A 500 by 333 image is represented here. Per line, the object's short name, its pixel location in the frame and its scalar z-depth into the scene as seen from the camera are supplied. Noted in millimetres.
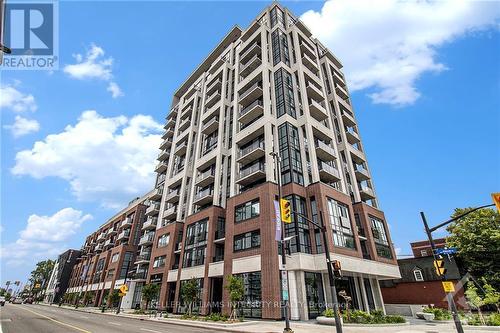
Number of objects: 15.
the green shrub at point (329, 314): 21156
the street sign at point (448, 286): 12702
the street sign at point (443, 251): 14355
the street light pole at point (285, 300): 14812
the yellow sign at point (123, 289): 35631
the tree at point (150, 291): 36750
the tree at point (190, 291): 28781
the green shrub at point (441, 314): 24375
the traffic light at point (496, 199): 11375
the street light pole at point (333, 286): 12870
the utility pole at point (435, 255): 11812
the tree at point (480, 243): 32125
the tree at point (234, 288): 23516
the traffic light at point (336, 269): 14435
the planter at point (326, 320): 19589
